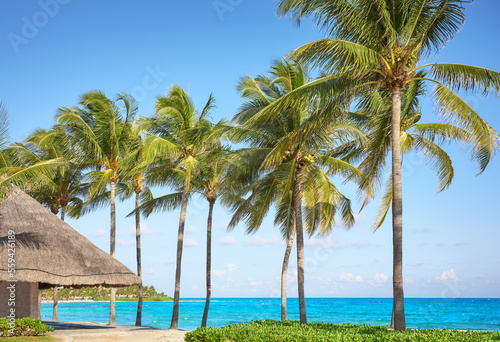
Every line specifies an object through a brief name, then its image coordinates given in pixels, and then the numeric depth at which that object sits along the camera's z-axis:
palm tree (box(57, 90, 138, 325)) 21.38
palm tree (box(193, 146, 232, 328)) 20.47
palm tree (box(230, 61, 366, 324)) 15.80
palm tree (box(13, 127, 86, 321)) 22.02
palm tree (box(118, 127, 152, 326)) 21.03
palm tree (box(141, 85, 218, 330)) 19.45
